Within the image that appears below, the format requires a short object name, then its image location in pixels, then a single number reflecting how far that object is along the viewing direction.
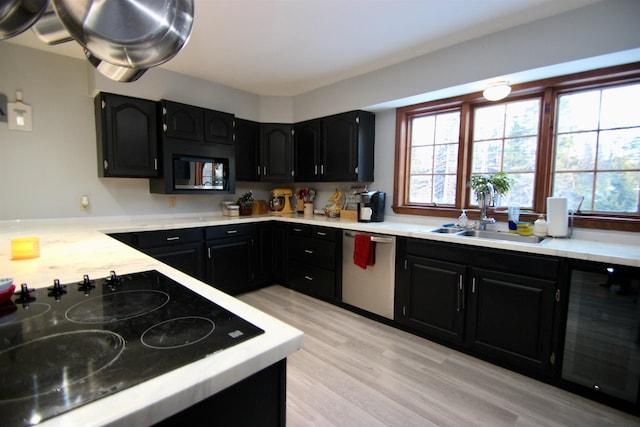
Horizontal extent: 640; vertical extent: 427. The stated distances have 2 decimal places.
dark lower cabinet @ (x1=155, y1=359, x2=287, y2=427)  0.62
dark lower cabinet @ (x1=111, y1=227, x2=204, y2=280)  2.75
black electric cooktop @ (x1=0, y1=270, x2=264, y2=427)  0.54
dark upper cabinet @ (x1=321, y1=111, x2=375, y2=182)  3.34
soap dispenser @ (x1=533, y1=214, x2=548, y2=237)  2.30
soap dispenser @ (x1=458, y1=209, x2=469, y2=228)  2.75
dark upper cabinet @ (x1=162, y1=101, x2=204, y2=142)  3.05
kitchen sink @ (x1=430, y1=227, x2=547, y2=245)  2.35
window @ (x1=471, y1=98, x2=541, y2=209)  2.56
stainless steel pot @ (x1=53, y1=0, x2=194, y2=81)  0.81
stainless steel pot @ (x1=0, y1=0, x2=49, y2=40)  0.86
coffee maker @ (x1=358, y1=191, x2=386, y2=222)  3.15
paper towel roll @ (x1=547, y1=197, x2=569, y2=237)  2.19
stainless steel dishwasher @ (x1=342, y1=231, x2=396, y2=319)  2.74
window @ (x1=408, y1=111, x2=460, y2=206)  3.04
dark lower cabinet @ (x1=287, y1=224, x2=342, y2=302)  3.18
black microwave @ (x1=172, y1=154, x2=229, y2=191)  3.17
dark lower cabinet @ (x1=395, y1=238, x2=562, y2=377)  1.96
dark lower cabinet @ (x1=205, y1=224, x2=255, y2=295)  3.23
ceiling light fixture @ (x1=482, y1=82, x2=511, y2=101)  2.41
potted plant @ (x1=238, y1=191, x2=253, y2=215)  3.85
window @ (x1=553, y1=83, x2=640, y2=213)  2.15
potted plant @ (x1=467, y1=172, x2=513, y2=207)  2.52
